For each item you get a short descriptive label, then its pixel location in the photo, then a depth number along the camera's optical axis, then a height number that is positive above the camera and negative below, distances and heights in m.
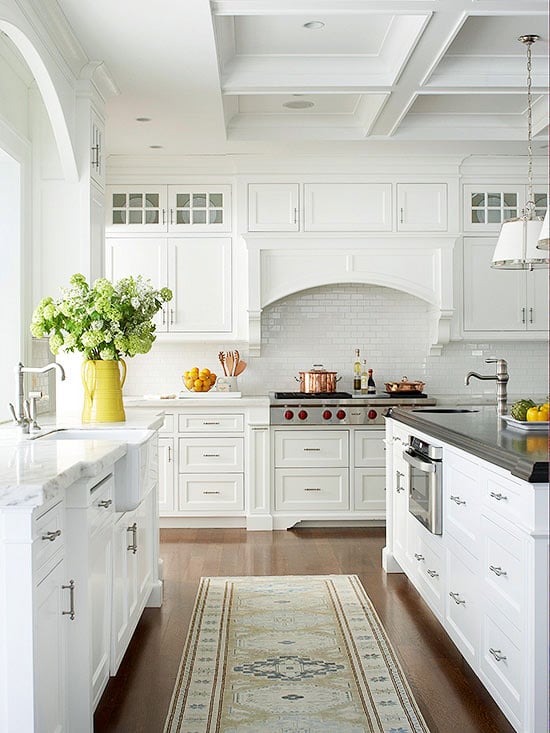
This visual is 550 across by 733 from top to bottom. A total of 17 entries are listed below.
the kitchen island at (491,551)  2.43 -0.63
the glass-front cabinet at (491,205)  6.49 +1.29
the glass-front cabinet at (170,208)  6.42 +1.25
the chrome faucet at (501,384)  4.07 -0.06
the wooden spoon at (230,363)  6.52 +0.07
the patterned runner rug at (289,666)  2.90 -1.19
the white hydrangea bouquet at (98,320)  3.82 +0.24
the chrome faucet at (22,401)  3.33 -0.11
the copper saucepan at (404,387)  6.39 -0.12
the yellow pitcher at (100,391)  3.97 -0.09
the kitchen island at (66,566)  2.00 -0.57
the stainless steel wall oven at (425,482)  3.62 -0.50
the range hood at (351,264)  6.33 +0.81
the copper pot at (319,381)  6.39 -0.07
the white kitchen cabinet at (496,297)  6.48 +0.57
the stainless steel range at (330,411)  6.11 -0.28
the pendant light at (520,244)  3.98 +0.61
